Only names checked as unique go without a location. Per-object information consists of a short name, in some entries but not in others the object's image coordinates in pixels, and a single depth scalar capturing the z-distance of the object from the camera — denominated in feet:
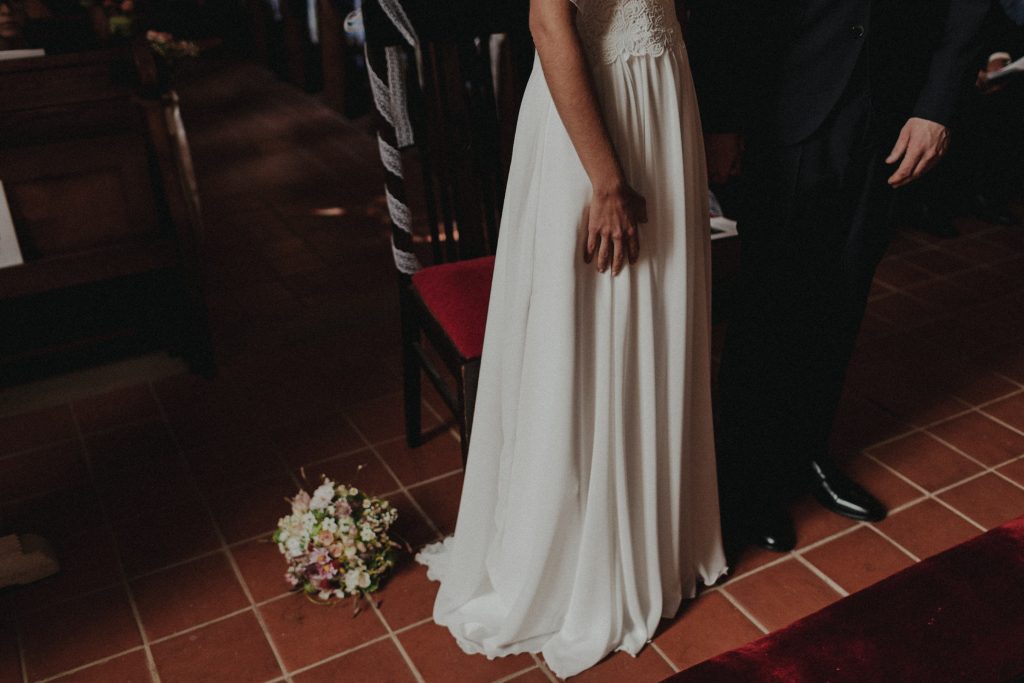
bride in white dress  5.76
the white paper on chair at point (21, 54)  9.36
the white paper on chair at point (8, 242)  9.61
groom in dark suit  6.74
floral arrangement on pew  13.73
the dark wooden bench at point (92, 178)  9.50
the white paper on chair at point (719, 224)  10.90
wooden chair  7.75
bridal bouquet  7.43
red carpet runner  6.04
